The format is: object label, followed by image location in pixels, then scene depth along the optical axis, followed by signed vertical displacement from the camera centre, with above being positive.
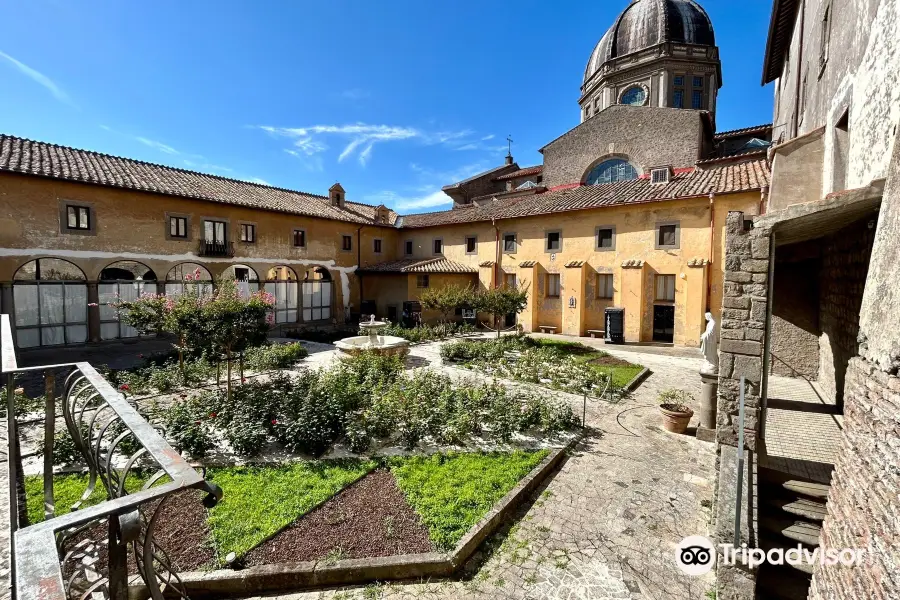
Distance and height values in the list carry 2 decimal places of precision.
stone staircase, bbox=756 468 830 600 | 4.20 -2.78
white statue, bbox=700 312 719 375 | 7.68 -1.11
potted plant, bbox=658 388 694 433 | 7.81 -2.47
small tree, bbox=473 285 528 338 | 17.11 -0.60
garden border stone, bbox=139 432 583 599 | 4.02 -3.02
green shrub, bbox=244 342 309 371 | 12.72 -2.36
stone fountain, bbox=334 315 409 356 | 12.88 -1.94
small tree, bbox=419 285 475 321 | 18.00 -0.50
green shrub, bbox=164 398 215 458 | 6.66 -2.52
